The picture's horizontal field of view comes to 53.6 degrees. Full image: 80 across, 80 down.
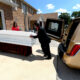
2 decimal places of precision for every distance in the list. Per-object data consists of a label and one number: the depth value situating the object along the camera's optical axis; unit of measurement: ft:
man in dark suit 11.13
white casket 11.36
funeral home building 24.66
